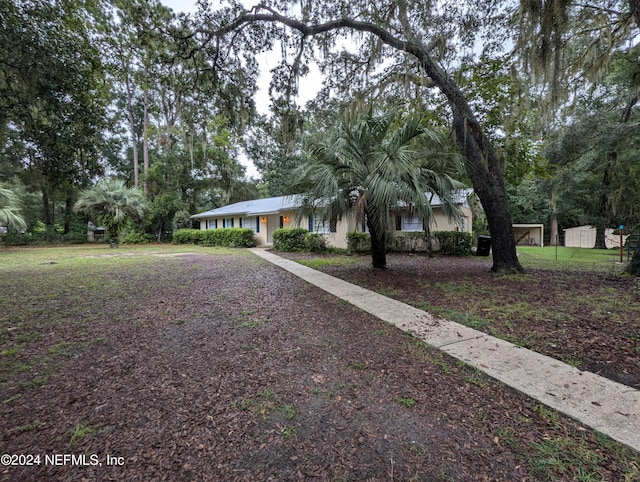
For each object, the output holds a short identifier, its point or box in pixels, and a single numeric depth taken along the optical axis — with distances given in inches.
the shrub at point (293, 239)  570.3
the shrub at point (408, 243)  517.7
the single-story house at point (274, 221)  509.8
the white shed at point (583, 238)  660.2
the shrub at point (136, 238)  863.1
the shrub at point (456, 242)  483.2
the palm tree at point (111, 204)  650.8
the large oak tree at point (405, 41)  252.2
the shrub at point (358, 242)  502.0
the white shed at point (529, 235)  858.1
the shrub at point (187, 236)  816.3
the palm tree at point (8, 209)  563.1
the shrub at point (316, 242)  545.2
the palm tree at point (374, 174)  232.2
